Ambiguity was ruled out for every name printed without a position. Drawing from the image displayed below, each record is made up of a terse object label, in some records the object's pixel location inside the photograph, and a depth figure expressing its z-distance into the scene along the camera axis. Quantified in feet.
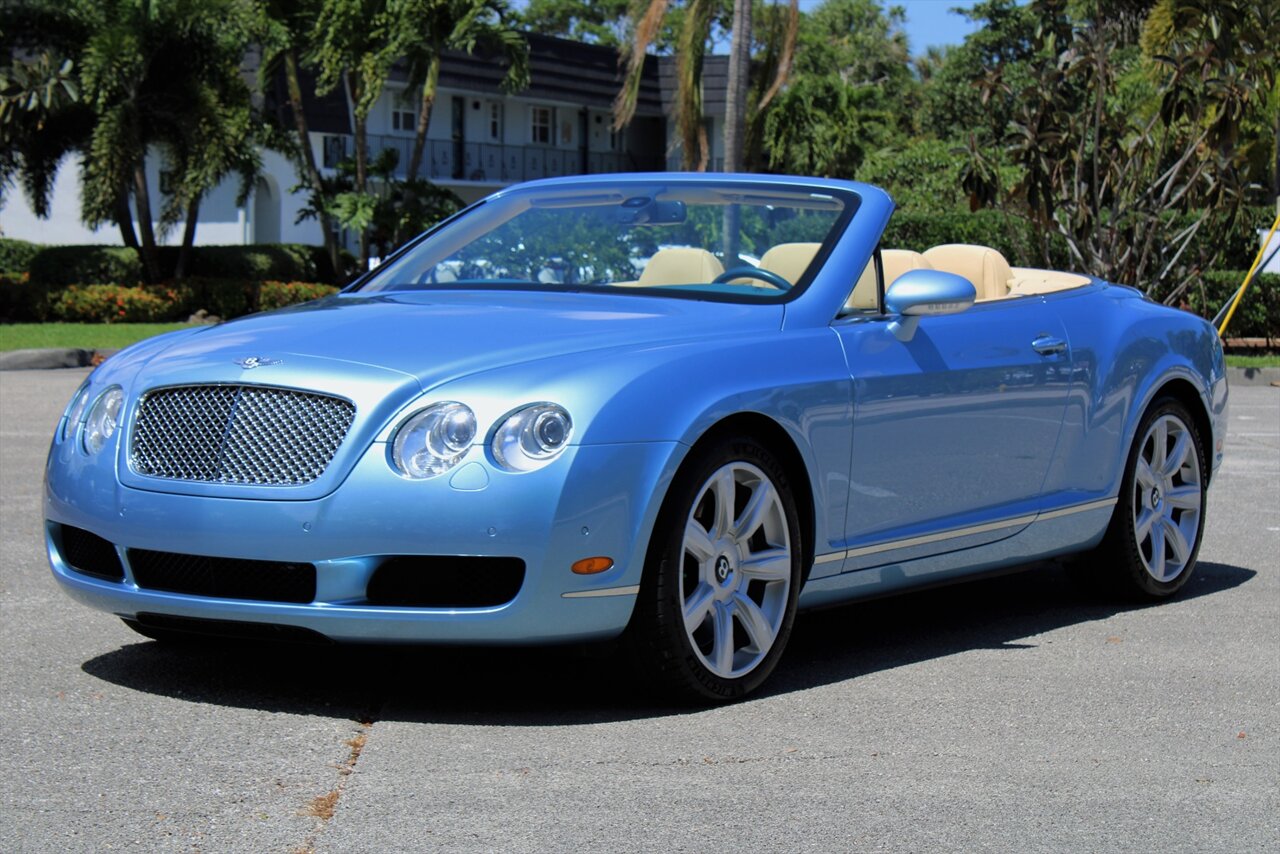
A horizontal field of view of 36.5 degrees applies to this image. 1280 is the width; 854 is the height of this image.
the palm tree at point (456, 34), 107.76
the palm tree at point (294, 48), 109.70
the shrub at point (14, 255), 118.32
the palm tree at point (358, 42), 107.14
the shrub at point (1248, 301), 82.43
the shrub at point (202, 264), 105.91
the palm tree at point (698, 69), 96.68
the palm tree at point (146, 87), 98.73
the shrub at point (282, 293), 105.19
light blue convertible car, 15.83
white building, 154.40
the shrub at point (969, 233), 89.30
